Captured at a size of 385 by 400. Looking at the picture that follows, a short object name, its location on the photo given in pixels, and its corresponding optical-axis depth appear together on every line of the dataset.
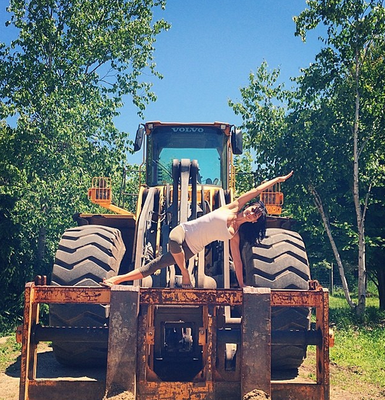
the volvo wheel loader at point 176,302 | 4.62
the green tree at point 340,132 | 13.93
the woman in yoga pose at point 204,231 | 5.22
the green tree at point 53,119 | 13.31
